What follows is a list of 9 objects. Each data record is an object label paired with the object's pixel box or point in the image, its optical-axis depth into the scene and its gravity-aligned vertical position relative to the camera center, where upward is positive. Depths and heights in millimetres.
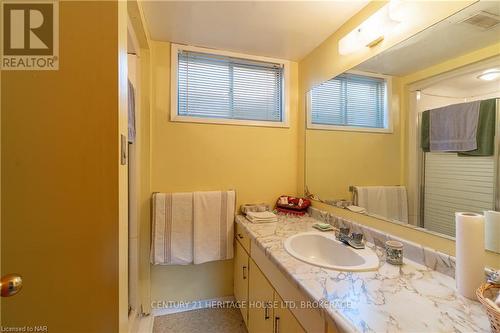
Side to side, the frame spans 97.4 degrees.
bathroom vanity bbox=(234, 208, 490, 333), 650 -459
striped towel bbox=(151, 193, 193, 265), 1695 -520
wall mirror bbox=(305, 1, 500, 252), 847 +191
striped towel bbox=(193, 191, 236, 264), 1760 -511
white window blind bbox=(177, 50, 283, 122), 1856 +677
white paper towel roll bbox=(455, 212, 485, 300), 747 -305
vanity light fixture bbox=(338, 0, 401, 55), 1166 +776
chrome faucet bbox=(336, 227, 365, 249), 1193 -419
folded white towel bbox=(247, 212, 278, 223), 1670 -415
